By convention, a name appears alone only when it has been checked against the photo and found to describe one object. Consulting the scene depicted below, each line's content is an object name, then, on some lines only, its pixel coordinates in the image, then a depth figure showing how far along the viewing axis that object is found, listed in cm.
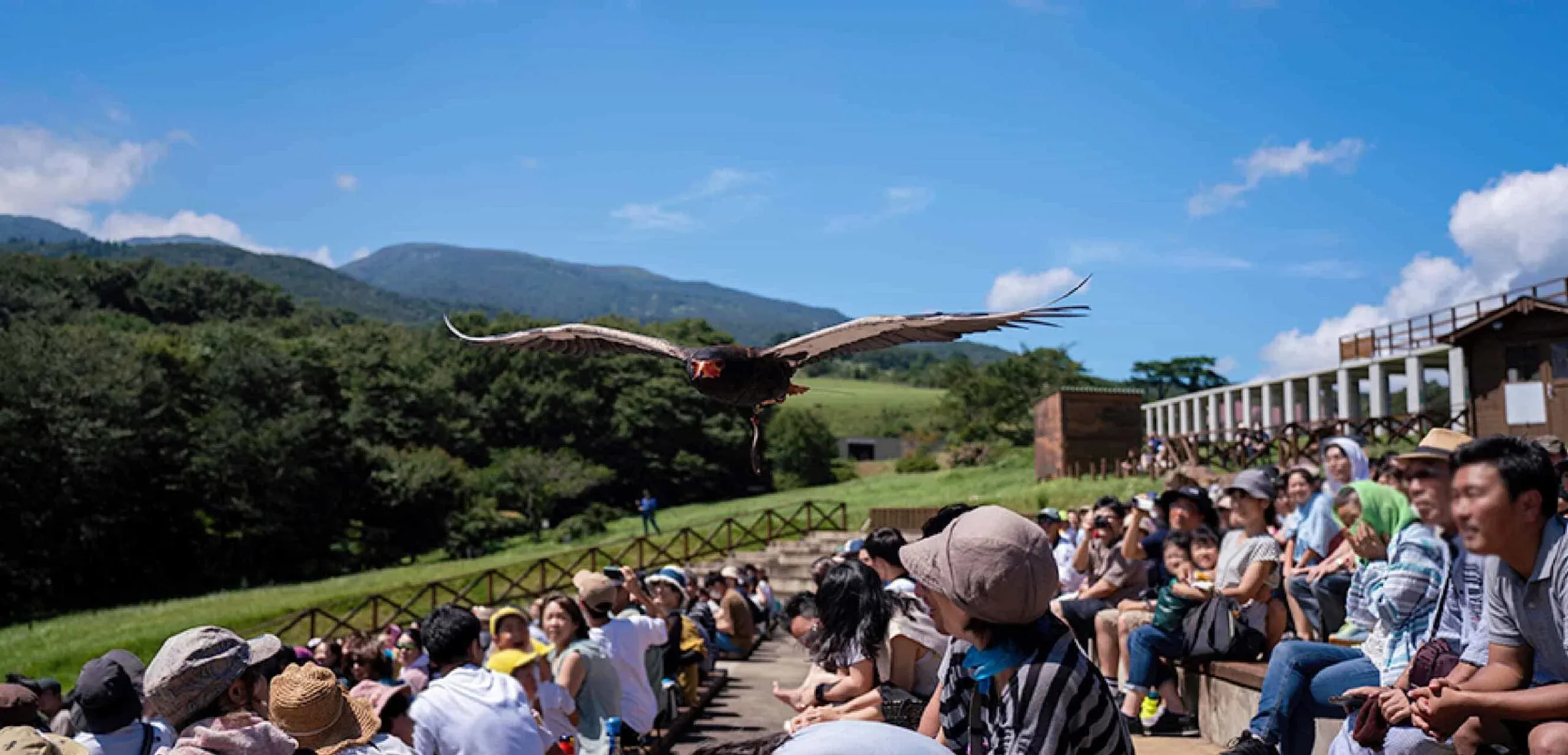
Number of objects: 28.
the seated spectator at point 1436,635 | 311
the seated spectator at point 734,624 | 1249
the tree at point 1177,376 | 10106
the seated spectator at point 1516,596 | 279
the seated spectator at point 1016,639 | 224
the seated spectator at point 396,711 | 409
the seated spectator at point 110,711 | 373
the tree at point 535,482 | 5253
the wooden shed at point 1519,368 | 2305
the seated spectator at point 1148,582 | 622
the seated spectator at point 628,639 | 612
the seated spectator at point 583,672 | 570
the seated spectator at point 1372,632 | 392
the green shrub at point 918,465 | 5434
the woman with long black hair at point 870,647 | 405
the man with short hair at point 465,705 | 412
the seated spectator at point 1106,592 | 685
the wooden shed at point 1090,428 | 3272
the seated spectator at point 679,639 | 886
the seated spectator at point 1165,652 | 568
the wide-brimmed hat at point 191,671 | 288
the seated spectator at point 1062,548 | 880
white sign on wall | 2312
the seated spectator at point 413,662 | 571
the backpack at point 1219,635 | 555
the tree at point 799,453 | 6131
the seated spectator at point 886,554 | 432
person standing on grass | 3616
